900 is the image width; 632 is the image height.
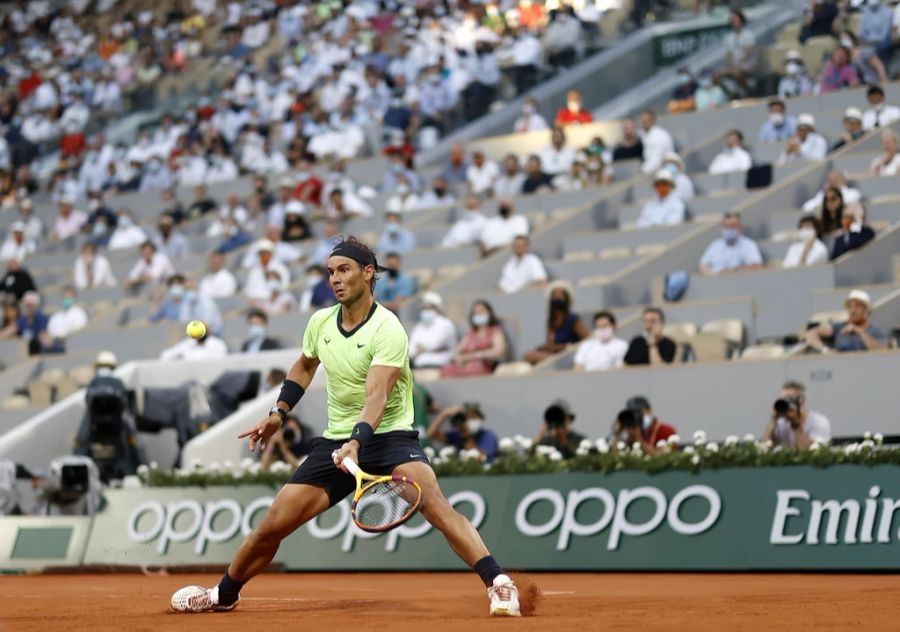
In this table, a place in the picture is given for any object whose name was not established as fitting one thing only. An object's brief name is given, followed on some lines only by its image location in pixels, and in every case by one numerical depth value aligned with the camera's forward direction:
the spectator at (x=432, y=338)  19.88
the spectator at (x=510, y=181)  25.25
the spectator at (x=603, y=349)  18.17
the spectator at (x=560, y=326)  19.19
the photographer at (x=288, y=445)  17.84
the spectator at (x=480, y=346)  19.14
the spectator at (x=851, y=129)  22.23
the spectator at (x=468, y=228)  24.16
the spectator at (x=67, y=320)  25.88
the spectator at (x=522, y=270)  21.50
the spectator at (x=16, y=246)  29.81
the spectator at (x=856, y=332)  16.31
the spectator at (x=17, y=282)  27.06
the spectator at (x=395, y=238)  24.41
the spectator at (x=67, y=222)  30.62
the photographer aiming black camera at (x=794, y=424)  15.12
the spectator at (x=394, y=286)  22.11
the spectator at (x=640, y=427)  15.59
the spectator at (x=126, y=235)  29.23
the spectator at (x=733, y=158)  23.09
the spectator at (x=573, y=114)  26.81
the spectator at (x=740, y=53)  26.09
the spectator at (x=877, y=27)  24.62
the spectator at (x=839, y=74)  24.28
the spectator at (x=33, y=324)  25.30
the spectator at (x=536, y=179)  24.94
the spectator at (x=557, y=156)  25.50
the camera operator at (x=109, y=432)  19.94
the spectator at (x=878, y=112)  22.58
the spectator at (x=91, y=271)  27.80
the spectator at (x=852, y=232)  18.89
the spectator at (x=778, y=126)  23.56
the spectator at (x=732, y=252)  19.77
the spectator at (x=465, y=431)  17.59
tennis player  9.28
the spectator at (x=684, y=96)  25.92
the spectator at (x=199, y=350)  22.16
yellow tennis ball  9.02
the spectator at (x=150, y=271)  26.91
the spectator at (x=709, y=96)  25.70
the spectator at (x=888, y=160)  20.67
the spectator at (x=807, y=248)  18.98
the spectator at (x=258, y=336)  21.74
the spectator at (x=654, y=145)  24.15
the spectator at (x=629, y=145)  24.67
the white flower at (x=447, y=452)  16.03
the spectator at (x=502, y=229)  23.30
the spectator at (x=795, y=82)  24.86
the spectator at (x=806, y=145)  22.50
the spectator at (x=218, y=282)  25.27
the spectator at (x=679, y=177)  22.67
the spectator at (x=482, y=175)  25.98
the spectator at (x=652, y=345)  17.66
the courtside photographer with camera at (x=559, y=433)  16.47
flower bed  13.74
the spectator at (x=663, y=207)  22.04
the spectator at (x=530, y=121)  27.25
